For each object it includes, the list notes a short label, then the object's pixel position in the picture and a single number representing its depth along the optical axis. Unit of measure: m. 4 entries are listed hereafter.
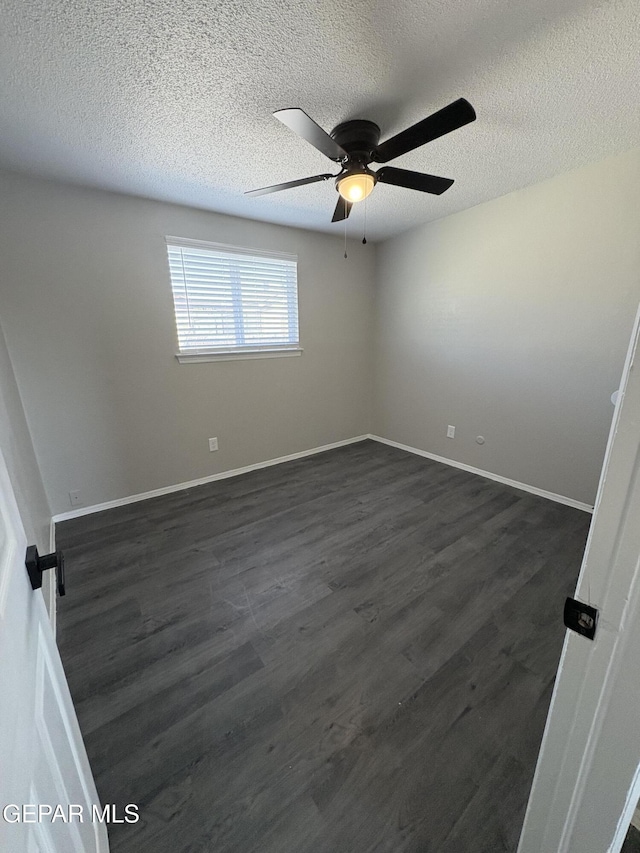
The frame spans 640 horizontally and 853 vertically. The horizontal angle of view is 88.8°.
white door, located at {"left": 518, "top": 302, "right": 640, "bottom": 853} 0.48
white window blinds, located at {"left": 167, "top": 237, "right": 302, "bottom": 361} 2.85
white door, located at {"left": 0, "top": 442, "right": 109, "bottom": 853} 0.43
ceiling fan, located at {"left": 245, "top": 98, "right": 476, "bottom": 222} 1.34
